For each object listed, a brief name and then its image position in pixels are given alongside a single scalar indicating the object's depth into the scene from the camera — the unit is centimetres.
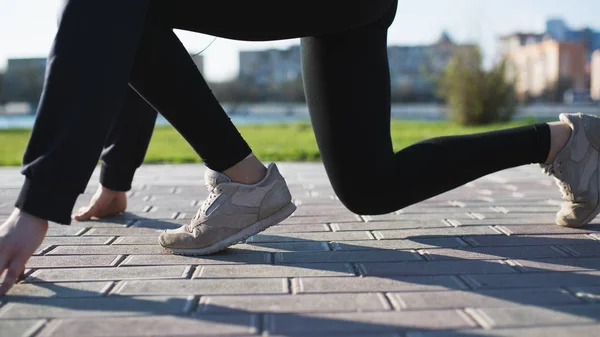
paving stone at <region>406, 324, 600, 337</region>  108
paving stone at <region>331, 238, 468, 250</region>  183
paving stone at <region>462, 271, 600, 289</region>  140
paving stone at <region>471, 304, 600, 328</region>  114
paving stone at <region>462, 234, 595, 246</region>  185
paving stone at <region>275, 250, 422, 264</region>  167
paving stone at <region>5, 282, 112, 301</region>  135
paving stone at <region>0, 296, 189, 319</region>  121
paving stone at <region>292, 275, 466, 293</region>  138
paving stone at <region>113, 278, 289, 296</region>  136
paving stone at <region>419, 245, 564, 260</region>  169
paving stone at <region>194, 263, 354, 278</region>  151
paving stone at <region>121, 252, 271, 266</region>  164
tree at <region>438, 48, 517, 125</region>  1341
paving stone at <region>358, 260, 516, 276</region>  153
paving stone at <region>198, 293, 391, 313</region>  123
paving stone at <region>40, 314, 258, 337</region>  110
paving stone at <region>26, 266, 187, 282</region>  149
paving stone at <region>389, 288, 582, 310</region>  125
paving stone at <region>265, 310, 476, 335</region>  112
